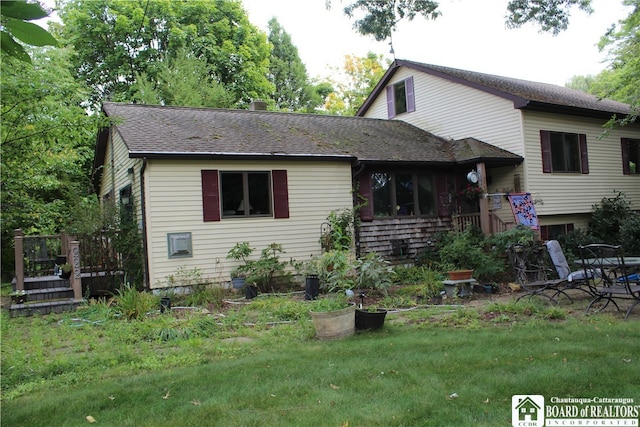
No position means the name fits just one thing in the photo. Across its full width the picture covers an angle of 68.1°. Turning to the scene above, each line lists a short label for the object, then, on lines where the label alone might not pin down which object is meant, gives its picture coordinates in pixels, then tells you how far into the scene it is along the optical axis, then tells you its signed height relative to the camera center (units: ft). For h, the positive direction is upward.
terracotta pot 30.32 -3.32
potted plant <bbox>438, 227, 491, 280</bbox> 35.78 -2.43
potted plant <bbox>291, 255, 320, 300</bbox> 31.40 -3.12
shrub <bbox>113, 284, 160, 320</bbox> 25.54 -3.50
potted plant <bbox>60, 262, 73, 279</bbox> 32.55 -1.74
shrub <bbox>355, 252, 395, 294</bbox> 27.73 -2.62
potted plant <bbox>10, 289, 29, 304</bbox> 29.73 -3.12
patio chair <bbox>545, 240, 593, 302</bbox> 25.13 -3.10
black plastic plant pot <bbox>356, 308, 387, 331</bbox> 20.85 -4.01
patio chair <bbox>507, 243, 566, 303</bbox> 32.81 -3.02
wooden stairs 28.88 -3.41
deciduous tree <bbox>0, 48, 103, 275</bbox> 15.35 +4.89
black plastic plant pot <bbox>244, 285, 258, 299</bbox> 32.60 -3.96
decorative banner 40.14 +0.82
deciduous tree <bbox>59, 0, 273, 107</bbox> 81.82 +35.65
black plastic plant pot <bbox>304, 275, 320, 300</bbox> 31.35 -3.73
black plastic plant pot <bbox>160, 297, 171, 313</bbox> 27.66 -3.83
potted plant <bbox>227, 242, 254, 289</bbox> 33.99 -2.15
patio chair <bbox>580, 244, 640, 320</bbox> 21.16 -3.37
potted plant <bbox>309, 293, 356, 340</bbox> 19.58 -3.81
